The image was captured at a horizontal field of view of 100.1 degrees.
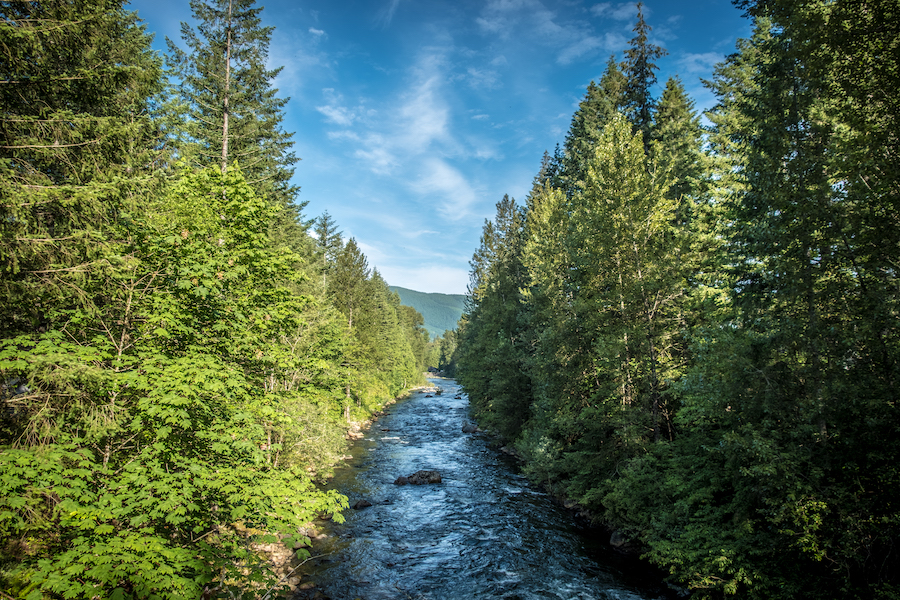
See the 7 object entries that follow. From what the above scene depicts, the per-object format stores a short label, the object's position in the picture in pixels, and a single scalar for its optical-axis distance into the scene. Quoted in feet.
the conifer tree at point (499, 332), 92.02
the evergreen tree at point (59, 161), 20.90
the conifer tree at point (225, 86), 48.21
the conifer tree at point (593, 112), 86.48
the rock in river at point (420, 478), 66.95
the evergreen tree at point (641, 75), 80.18
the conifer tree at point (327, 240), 144.76
